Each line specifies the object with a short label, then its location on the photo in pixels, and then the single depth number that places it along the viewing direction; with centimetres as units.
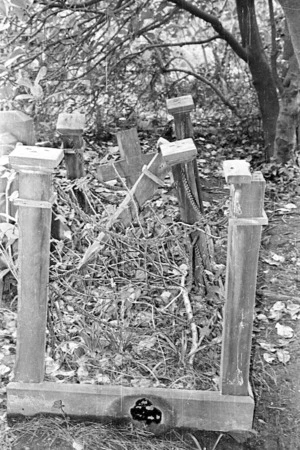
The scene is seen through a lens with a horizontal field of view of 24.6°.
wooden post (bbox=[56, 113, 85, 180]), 427
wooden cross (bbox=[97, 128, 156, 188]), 437
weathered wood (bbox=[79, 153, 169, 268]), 382
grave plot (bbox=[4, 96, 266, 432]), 301
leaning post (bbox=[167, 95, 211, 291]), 401
